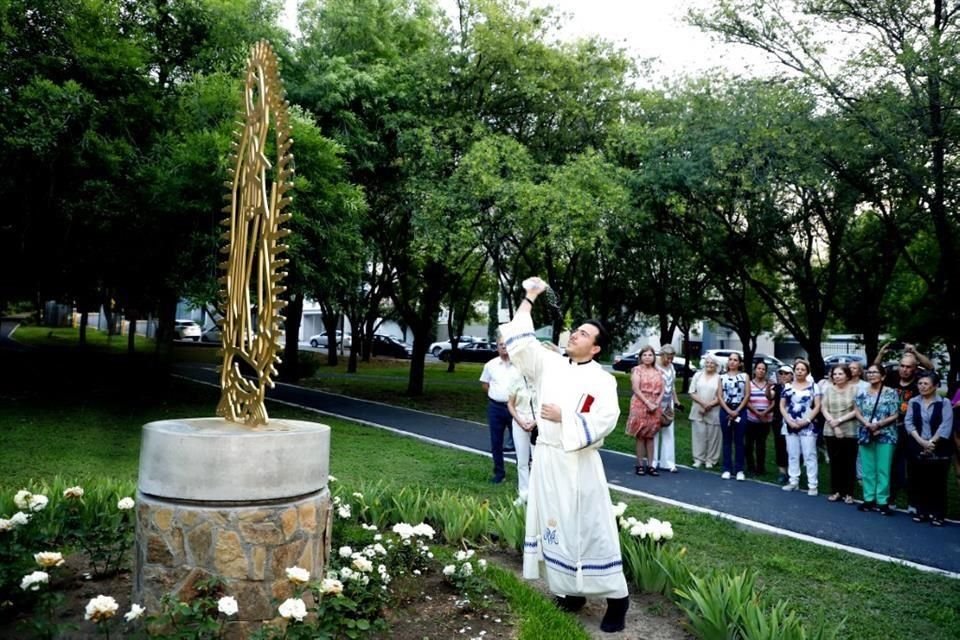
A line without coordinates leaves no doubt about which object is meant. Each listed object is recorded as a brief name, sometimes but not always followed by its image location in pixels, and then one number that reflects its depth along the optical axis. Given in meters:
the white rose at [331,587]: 4.24
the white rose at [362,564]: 4.79
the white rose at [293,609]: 3.91
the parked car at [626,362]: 41.63
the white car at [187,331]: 45.66
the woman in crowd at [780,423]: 11.08
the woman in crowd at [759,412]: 11.24
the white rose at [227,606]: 3.90
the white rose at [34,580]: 4.27
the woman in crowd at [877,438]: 9.08
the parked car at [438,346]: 46.12
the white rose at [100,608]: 3.90
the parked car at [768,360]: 36.90
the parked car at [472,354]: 43.52
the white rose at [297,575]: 4.14
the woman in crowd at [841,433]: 9.77
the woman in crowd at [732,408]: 11.11
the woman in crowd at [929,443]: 8.59
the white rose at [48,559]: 4.41
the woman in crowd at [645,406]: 10.88
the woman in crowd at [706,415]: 11.97
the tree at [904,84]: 10.93
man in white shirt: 9.54
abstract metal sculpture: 4.93
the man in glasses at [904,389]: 9.23
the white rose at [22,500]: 5.45
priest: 5.08
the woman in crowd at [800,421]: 10.11
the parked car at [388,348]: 43.41
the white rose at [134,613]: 3.92
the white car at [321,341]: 52.47
